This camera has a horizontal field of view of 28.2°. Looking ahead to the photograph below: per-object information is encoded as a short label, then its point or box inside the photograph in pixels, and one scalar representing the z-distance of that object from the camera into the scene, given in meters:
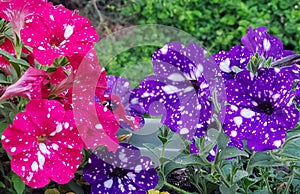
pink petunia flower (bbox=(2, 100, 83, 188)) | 0.84
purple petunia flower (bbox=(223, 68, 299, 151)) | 0.88
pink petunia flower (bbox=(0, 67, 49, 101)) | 0.88
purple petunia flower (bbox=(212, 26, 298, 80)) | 1.03
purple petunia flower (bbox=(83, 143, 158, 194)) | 0.96
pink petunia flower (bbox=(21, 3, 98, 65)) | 0.92
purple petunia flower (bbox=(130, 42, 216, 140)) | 0.92
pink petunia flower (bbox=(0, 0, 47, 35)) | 0.96
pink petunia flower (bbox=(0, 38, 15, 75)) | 1.05
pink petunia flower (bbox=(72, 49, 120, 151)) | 0.91
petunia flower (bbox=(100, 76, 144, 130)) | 0.99
